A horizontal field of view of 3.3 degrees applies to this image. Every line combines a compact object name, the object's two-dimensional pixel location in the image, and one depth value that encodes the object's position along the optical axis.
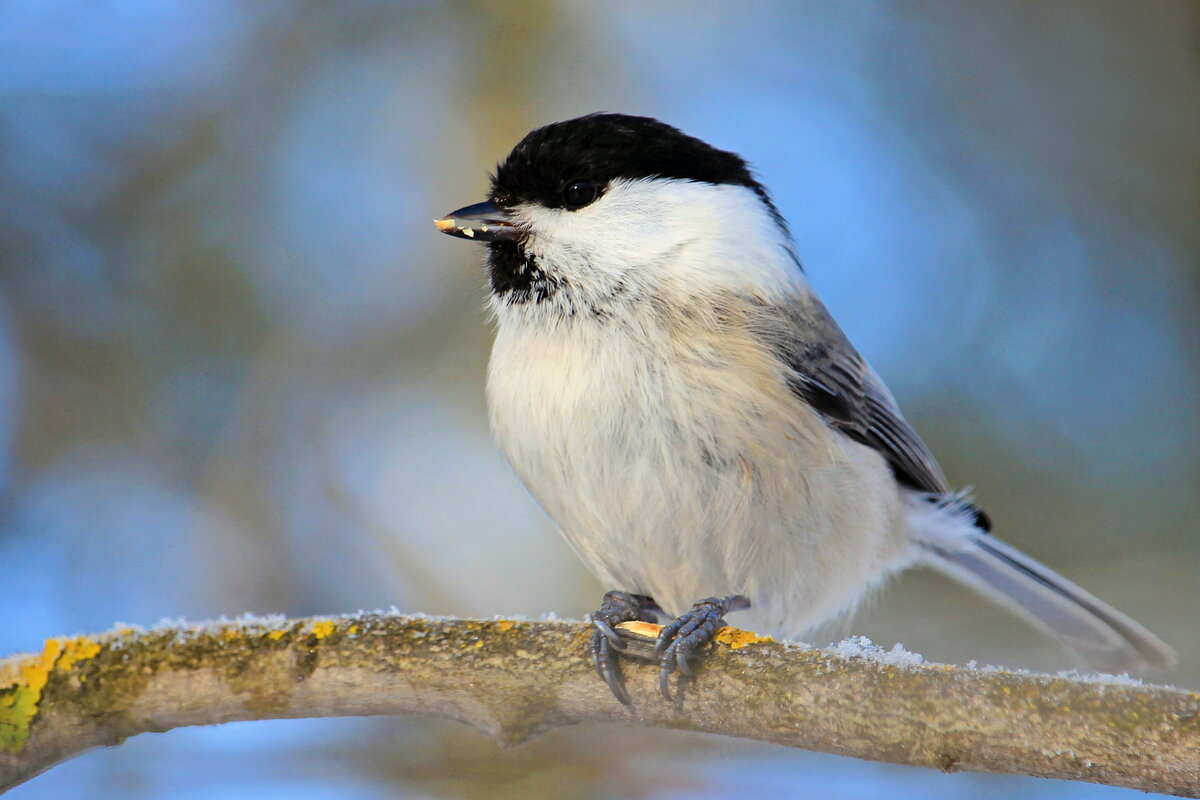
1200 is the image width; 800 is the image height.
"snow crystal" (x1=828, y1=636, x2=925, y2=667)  2.51
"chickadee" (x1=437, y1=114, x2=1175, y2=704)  2.54
